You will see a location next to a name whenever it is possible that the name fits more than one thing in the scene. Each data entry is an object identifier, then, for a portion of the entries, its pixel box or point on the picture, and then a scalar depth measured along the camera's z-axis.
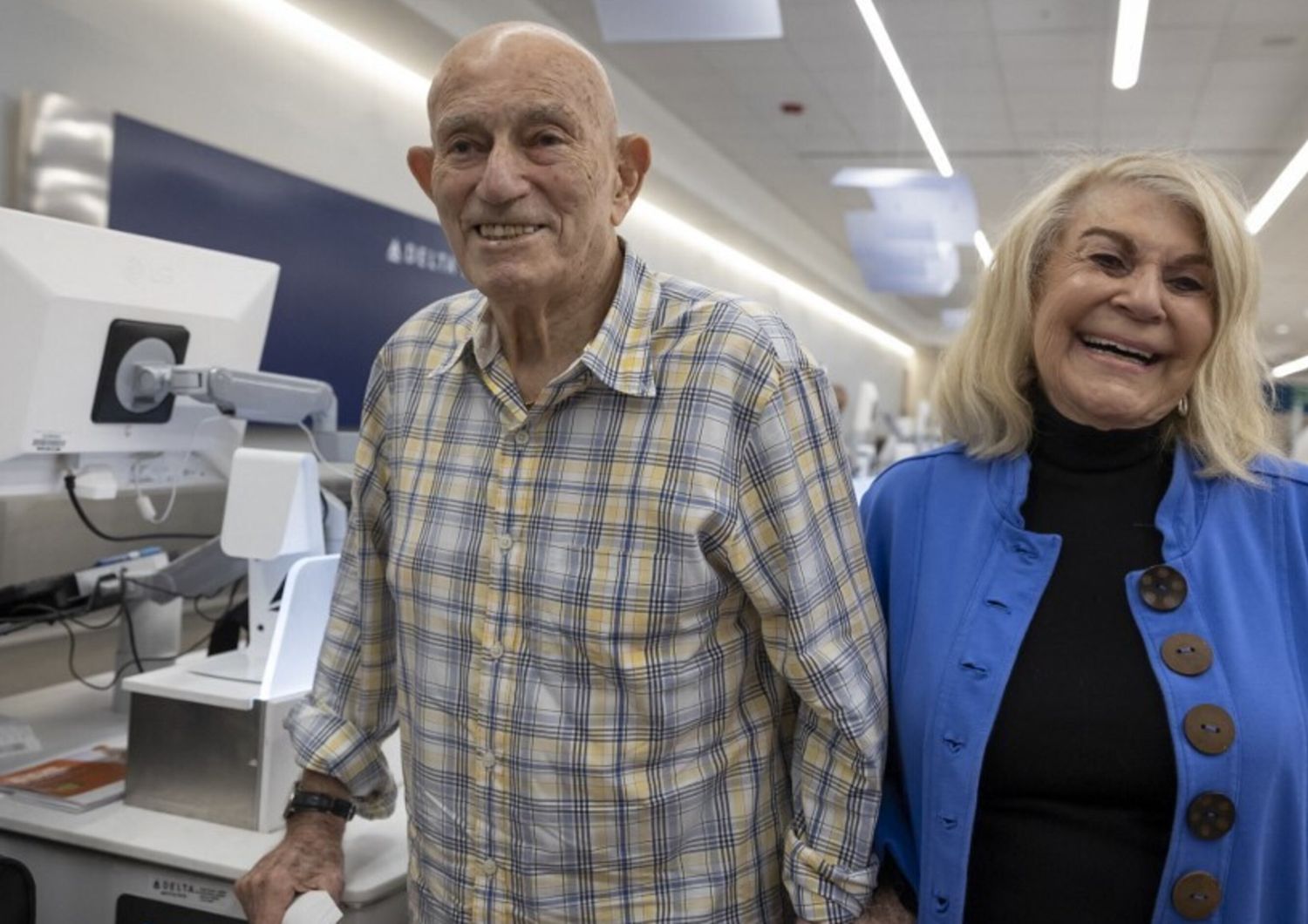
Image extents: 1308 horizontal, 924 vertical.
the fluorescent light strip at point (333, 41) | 3.77
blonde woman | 1.05
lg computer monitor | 1.55
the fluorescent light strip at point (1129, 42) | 3.64
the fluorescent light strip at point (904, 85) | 4.22
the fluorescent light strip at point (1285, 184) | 6.17
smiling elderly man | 1.07
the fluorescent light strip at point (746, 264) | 7.61
